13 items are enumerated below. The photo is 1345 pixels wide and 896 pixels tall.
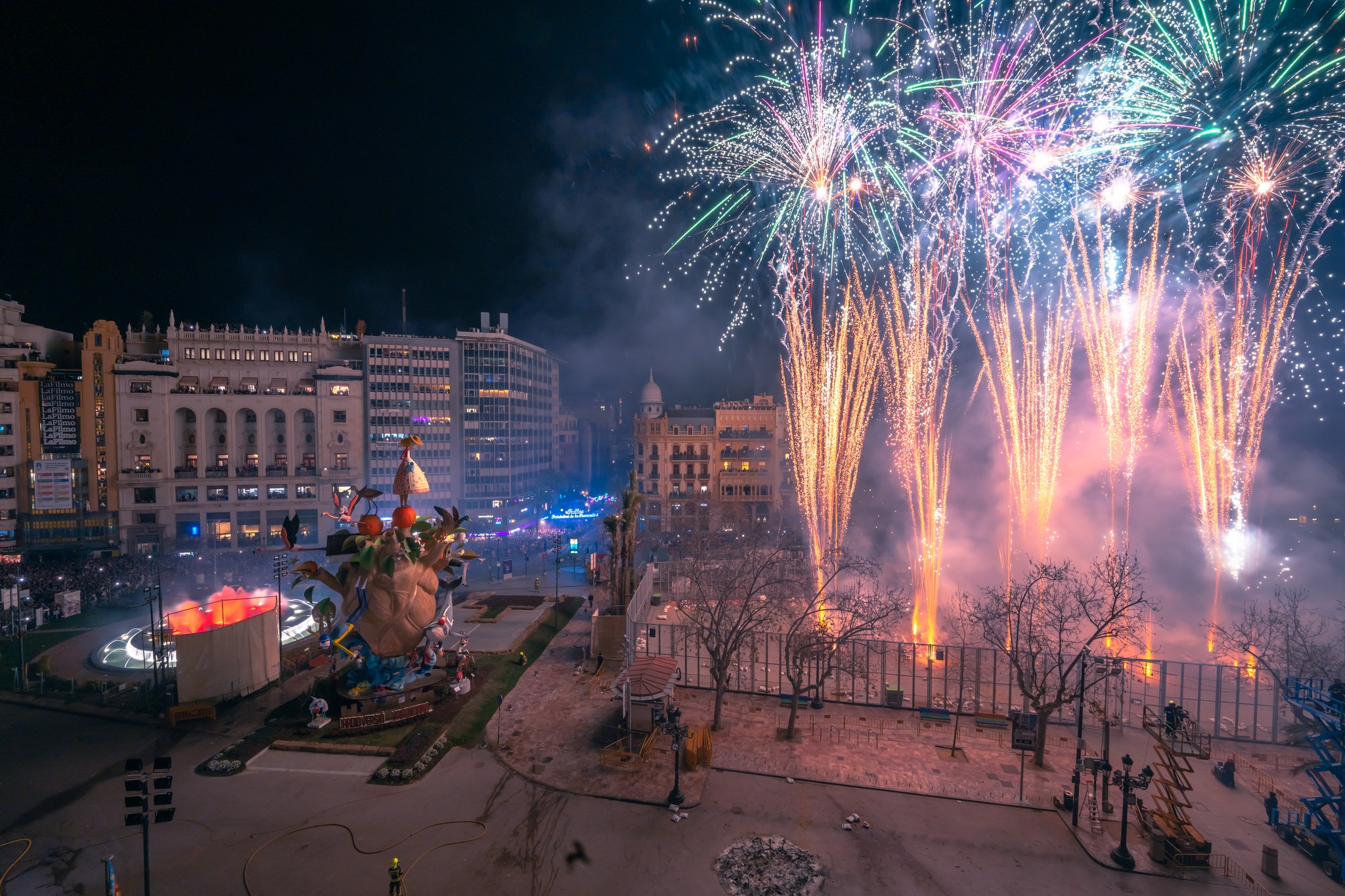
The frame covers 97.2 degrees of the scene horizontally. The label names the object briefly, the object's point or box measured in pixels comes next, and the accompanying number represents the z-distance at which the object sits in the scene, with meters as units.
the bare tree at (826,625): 24.11
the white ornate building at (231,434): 60.06
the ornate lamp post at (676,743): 18.80
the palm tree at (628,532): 34.88
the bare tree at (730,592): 24.38
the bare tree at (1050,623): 21.45
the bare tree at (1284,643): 24.19
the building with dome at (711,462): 66.62
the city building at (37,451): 51.41
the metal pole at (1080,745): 17.95
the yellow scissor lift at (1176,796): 16.36
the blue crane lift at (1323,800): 16.58
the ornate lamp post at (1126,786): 16.39
